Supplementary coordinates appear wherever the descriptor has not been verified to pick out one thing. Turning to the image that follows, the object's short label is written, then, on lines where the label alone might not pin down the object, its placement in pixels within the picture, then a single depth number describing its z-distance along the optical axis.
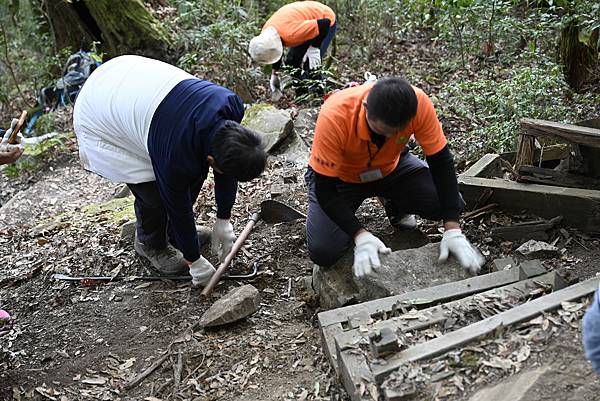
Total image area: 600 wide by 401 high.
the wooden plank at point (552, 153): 3.60
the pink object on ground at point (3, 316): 3.19
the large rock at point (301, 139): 5.20
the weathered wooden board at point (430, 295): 2.54
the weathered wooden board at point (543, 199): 3.19
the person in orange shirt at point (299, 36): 6.16
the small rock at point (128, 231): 4.21
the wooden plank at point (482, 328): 2.08
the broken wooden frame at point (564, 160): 3.21
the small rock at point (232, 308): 3.04
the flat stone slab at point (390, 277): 2.88
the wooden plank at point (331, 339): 2.44
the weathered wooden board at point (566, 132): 3.10
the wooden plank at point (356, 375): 2.09
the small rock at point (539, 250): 3.11
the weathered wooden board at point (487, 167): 3.70
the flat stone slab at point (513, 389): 1.92
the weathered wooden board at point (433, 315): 2.31
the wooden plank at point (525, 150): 3.40
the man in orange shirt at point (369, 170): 2.83
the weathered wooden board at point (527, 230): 3.27
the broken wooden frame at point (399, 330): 2.09
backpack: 7.38
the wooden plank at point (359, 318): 2.46
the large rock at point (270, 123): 5.23
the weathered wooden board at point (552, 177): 3.39
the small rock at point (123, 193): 5.45
